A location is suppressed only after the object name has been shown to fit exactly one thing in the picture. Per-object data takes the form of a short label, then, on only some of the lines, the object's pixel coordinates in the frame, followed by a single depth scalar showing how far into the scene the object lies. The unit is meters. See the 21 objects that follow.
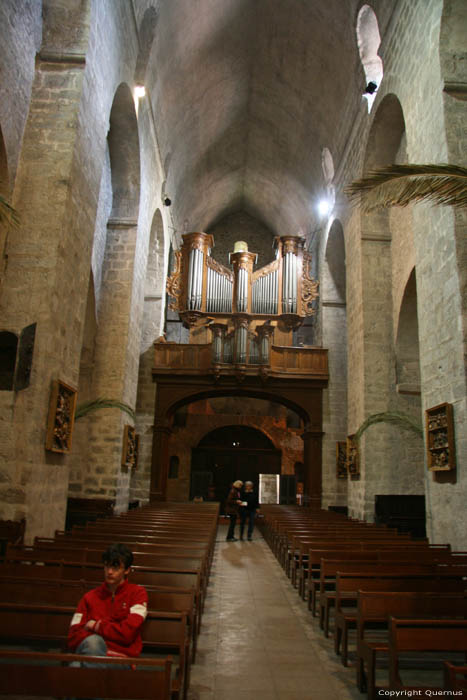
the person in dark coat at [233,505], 12.02
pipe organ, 16.70
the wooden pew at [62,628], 3.00
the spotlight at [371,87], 11.14
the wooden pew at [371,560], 5.16
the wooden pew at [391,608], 3.67
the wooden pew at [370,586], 4.28
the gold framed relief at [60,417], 6.84
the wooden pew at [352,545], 6.43
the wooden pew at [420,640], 2.96
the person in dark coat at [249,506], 12.23
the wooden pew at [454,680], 2.38
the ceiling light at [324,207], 16.28
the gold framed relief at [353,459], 11.58
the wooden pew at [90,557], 4.72
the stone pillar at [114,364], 11.18
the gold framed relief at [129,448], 11.71
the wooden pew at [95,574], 4.10
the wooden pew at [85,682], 2.20
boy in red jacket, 2.83
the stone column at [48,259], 6.45
